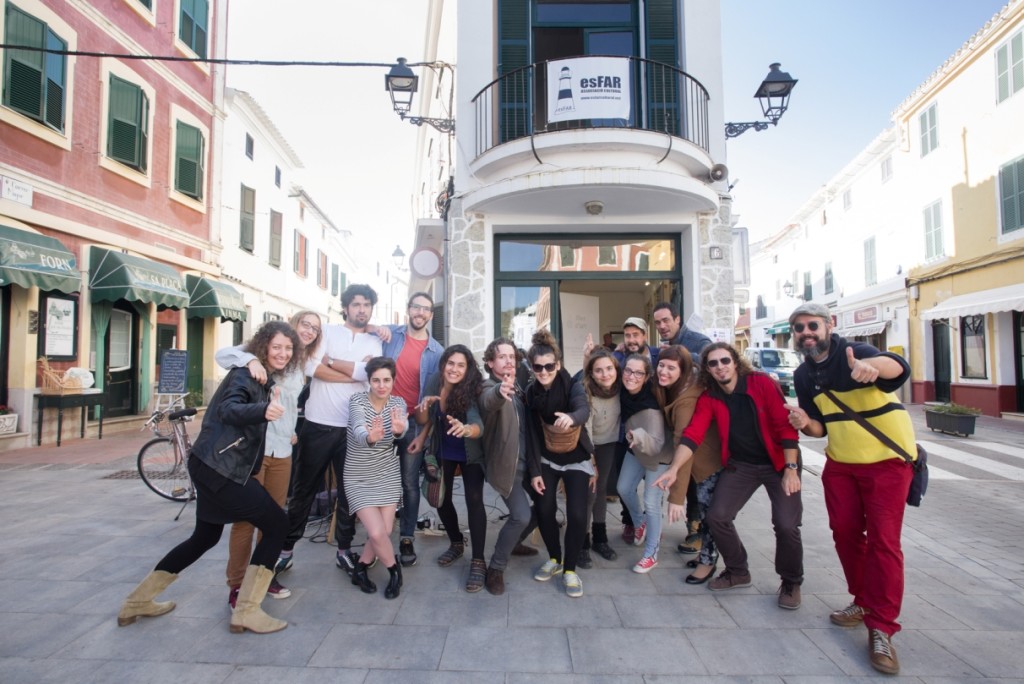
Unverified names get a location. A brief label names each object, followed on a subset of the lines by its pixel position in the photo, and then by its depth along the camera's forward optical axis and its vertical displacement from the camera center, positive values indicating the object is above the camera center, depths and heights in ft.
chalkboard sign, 27.22 -0.44
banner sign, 19.85 +10.64
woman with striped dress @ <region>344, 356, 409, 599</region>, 10.41 -2.19
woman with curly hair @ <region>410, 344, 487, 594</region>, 11.25 -1.51
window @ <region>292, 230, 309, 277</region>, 66.28 +14.11
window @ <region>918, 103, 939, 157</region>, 50.96 +23.06
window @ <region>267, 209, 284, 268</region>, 57.57 +14.15
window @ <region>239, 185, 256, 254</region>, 49.75 +13.91
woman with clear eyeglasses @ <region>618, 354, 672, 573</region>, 11.93 -1.86
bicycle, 16.96 -3.33
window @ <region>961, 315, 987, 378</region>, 44.57 +1.14
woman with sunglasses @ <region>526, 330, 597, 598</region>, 10.98 -2.02
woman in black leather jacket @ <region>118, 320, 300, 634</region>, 8.75 -2.34
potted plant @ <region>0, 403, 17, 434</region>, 25.59 -2.82
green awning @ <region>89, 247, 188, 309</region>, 30.01 +5.08
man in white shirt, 11.34 -1.76
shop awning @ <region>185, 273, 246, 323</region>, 39.01 +4.91
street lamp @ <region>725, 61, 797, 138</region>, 21.39 +11.29
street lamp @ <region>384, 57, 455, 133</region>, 22.18 +12.21
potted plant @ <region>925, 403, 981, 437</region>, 31.19 -3.67
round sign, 26.89 +5.21
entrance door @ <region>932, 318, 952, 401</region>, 50.42 +0.07
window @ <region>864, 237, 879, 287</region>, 63.57 +11.87
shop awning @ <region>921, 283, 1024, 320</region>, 38.99 +4.57
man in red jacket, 10.27 -1.95
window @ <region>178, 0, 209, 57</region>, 38.32 +25.87
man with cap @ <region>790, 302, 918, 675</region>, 8.46 -1.79
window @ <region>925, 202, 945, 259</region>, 50.57 +12.79
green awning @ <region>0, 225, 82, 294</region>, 23.95 +5.03
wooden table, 26.96 -2.08
